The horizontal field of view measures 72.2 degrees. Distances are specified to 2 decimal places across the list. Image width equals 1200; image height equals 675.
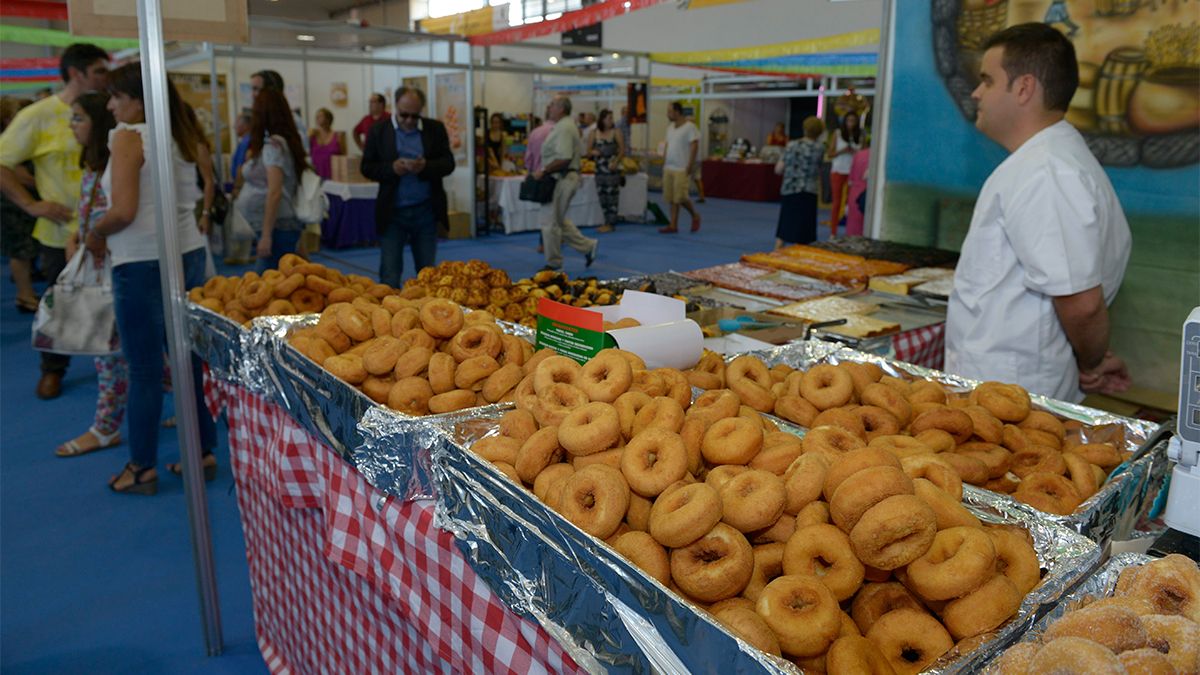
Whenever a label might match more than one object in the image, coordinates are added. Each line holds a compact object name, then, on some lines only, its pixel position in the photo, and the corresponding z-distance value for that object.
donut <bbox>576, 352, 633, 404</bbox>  1.56
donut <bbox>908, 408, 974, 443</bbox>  1.70
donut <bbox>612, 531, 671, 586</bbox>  1.15
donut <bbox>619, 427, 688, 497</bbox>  1.27
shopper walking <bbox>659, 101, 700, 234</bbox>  12.12
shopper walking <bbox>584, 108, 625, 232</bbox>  11.68
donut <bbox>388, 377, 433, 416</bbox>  1.86
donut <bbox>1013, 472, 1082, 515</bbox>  1.45
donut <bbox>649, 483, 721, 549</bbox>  1.15
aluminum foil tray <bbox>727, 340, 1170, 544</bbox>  1.43
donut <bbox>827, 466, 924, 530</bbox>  1.15
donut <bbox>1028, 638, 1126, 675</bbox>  0.77
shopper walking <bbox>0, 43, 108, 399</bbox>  5.05
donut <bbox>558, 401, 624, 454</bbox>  1.39
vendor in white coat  2.38
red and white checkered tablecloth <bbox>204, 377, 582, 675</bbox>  1.46
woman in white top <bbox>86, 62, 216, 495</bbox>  3.24
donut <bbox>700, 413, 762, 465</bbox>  1.36
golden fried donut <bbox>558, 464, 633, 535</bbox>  1.22
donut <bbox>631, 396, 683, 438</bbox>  1.42
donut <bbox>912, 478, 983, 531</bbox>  1.19
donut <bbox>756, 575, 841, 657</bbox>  1.01
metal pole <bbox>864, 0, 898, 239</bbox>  4.51
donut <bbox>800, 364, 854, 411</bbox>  1.78
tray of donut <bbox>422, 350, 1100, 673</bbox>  1.03
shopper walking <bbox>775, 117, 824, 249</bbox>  8.73
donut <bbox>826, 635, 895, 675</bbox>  0.97
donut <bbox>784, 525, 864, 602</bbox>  1.11
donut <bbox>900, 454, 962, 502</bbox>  1.33
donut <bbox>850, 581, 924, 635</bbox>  1.12
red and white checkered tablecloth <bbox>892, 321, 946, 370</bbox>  3.16
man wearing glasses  5.81
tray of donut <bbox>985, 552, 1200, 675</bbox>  0.79
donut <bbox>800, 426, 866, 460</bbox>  1.38
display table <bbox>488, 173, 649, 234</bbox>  11.88
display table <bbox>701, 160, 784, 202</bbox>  17.73
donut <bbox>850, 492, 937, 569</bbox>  1.09
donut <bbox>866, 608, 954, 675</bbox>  1.03
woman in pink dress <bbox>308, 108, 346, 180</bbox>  10.68
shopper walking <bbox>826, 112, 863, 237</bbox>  10.27
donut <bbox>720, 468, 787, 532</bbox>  1.18
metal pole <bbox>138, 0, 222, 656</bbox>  2.19
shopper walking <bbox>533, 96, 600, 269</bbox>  9.41
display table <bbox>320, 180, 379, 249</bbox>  10.34
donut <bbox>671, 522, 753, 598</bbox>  1.10
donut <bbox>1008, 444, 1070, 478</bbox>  1.61
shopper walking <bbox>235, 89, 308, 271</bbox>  4.82
